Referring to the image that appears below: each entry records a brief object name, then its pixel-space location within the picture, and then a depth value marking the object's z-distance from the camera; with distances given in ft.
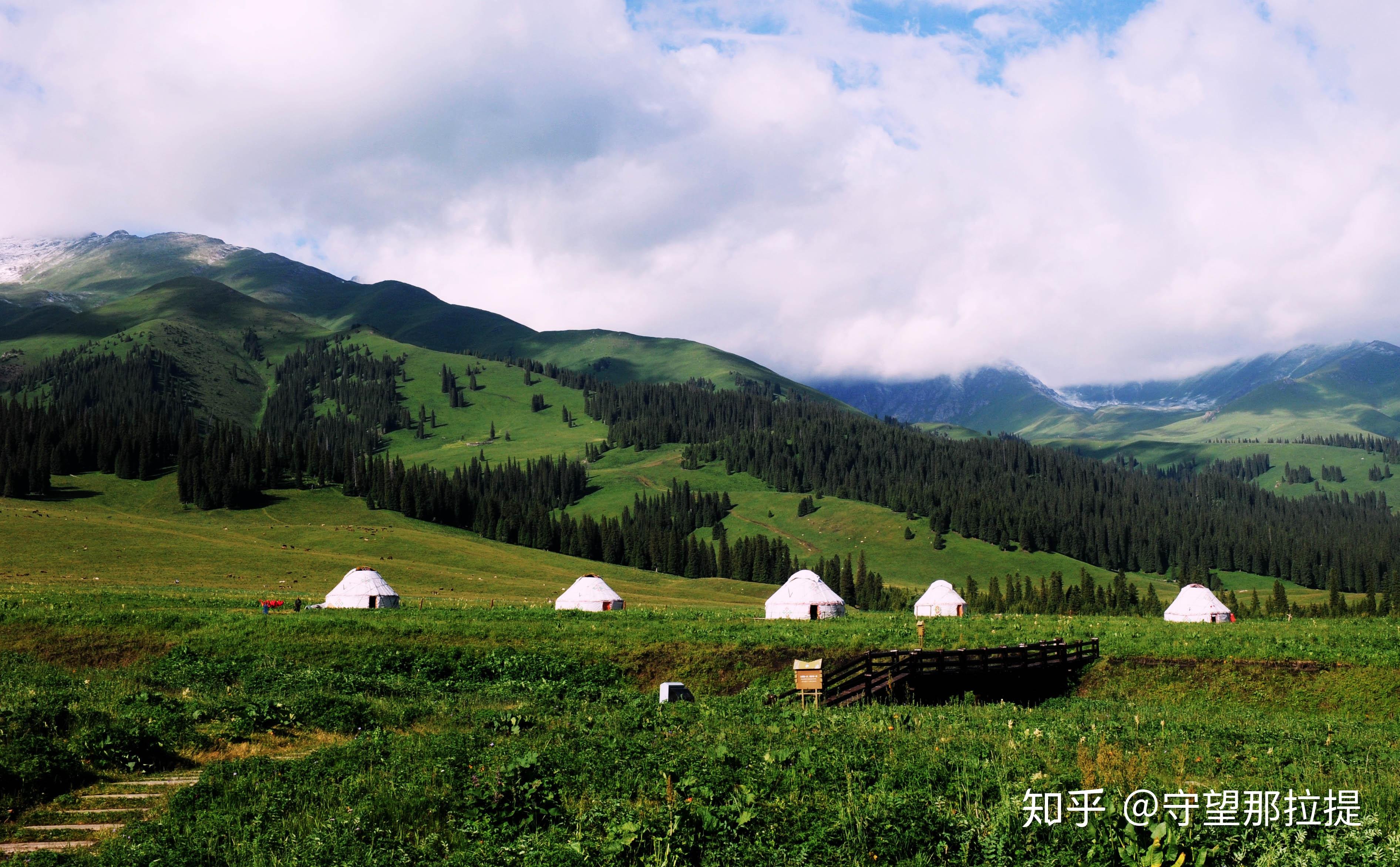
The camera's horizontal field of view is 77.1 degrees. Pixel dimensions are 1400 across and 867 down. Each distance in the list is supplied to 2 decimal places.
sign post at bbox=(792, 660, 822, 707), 103.30
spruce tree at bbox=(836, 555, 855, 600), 500.74
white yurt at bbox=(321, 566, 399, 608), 209.46
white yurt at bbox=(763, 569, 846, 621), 220.02
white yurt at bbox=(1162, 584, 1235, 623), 237.04
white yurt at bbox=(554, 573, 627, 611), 228.84
